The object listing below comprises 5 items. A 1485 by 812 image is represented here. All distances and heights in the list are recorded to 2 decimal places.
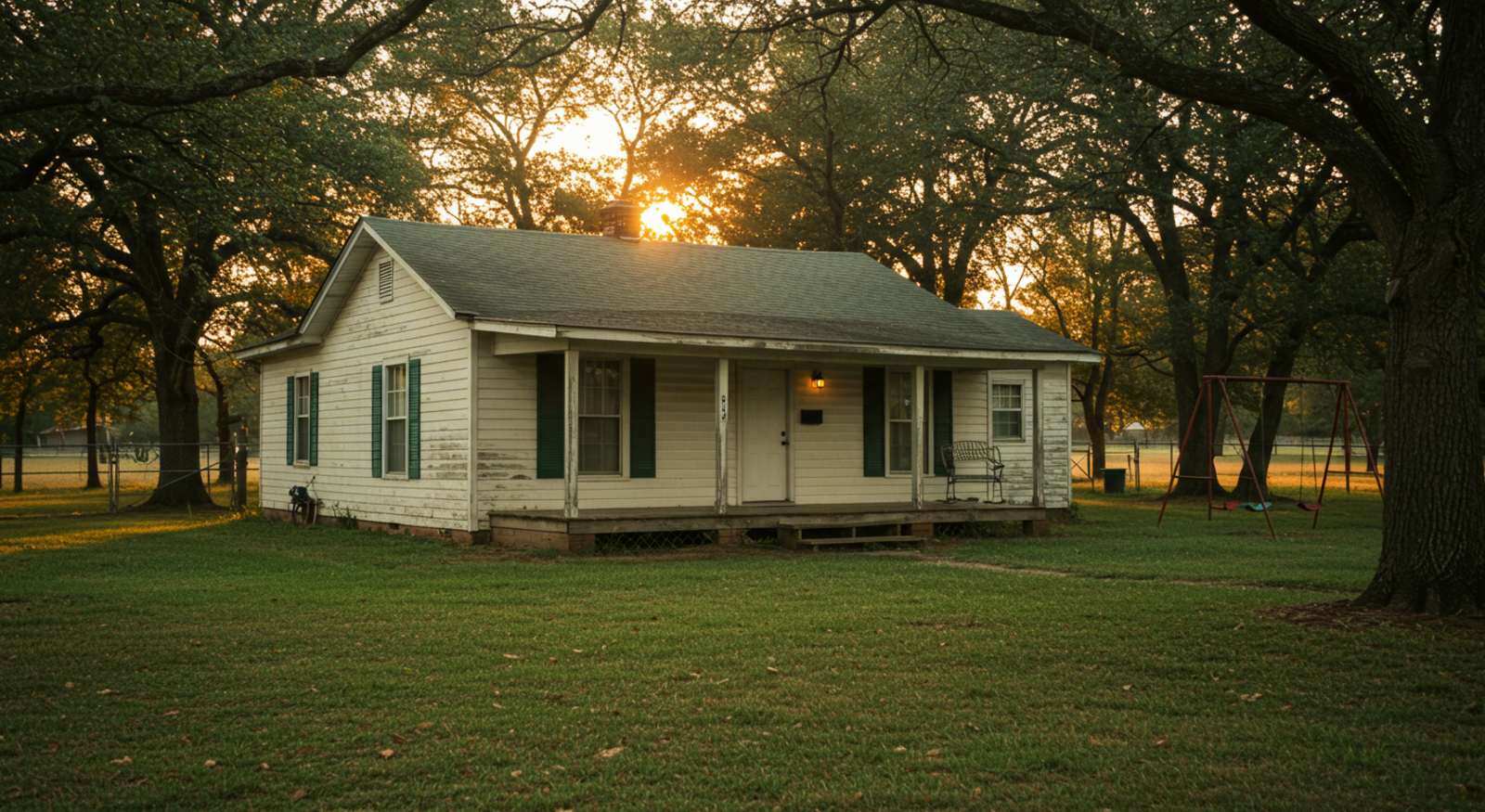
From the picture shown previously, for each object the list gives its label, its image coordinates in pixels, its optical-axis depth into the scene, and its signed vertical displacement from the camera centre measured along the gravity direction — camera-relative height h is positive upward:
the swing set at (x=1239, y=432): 17.53 +0.00
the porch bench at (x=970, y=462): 19.42 -0.57
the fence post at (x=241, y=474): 24.33 -0.86
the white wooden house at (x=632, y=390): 15.62 +0.59
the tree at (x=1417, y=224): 8.89 +1.49
